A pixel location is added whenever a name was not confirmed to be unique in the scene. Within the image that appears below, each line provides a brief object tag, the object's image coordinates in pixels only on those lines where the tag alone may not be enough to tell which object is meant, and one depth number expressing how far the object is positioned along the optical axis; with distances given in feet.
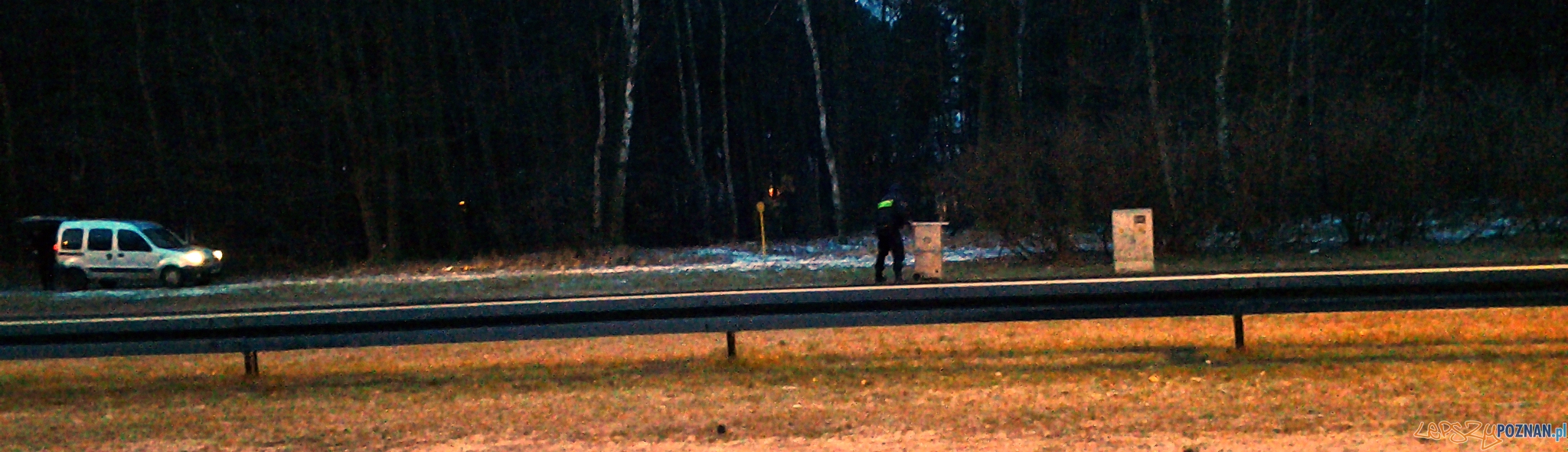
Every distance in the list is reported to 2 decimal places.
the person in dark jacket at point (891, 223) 49.90
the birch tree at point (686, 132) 121.80
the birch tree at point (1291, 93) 64.59
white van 74.54
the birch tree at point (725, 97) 120.88
